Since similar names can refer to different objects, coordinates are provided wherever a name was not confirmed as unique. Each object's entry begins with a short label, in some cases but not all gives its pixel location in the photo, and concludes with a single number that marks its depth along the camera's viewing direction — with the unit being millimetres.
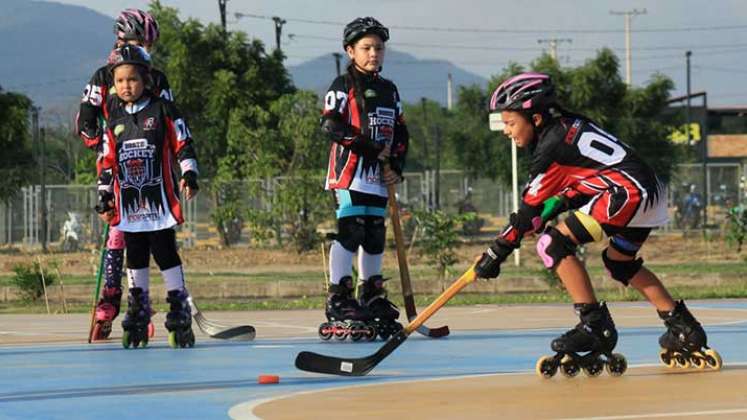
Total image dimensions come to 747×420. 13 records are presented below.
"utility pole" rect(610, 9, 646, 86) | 107812
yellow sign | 45422
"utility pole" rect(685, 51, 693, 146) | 47375
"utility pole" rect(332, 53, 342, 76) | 57956
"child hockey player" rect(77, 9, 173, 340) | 10773
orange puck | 8078
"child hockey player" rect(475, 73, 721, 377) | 8281
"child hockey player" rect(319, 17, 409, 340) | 11016
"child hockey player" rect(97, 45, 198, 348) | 10484
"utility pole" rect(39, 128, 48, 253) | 37900
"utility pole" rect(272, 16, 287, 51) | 57425
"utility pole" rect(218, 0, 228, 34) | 51656
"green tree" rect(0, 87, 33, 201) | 37250
